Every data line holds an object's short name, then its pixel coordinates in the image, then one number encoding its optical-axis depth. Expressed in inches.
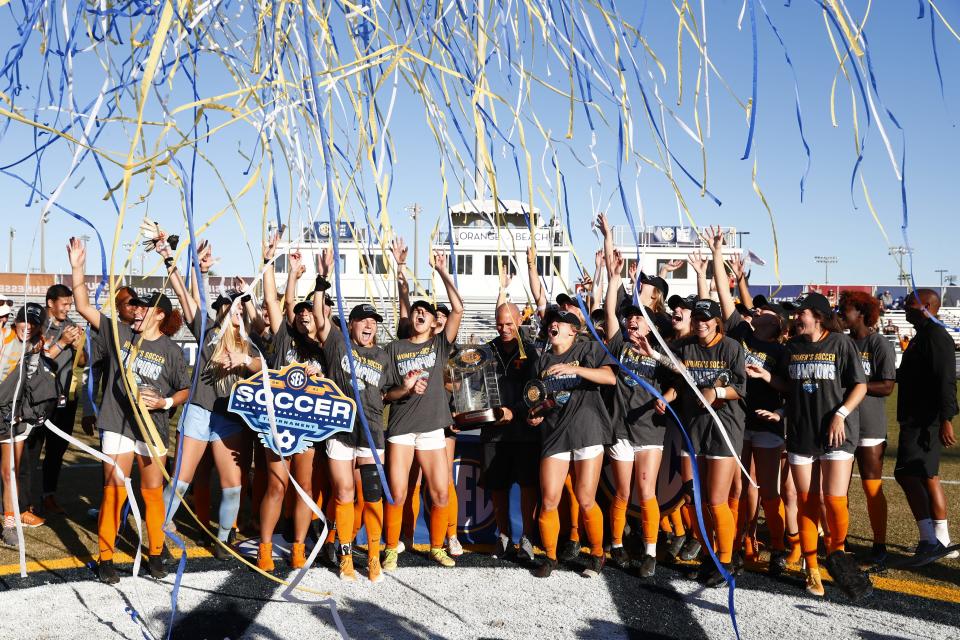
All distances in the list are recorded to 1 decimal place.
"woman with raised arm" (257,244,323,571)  197.0
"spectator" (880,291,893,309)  2243.0
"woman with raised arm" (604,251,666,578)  203.6
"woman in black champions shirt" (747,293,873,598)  184.2
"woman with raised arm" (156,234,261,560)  200.7
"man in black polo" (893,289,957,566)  207.5
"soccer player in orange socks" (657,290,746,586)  190.2
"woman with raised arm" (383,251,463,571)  201.2
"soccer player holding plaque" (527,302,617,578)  197.9
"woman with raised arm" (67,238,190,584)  183.5
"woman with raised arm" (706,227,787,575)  204.1
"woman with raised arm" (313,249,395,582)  196.1
